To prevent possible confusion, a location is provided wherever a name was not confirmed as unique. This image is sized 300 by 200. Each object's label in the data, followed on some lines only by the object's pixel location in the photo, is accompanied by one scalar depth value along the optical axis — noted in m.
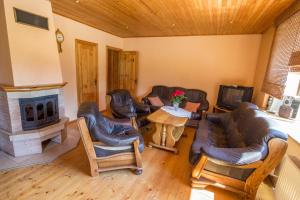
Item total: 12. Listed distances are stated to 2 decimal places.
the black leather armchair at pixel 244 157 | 1.70
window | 2.35
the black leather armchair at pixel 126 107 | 3.47
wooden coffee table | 2.81
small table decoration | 3.37
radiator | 1.41
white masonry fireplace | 2.38
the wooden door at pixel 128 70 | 5.60
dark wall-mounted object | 2.31
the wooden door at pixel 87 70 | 4.00
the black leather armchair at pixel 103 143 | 1.98
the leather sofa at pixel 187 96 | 3.93
